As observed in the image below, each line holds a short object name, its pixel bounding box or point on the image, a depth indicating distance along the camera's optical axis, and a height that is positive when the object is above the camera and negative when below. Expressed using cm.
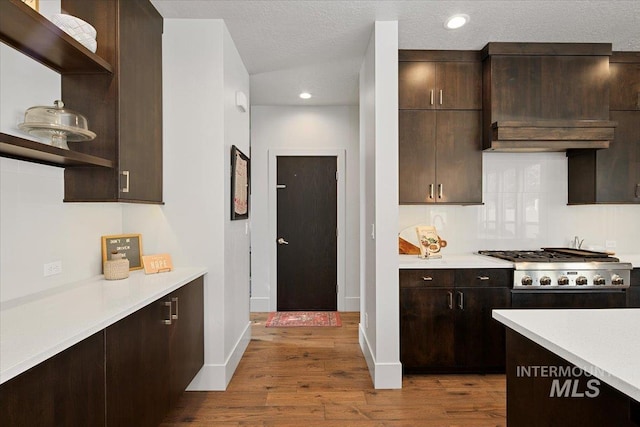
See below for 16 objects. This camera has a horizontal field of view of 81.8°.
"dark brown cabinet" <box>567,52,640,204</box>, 319 +54
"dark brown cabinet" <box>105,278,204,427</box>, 154 -71
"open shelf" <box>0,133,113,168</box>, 139 +28
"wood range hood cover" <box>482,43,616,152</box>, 305 +106
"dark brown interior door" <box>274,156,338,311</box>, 477 -29
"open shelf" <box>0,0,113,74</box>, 144 +80
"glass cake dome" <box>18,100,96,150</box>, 169 +43
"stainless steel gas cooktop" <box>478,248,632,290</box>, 283 -46
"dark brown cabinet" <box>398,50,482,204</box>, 316 +76
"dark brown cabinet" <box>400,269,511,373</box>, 287 -80
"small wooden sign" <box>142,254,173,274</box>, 242 -32
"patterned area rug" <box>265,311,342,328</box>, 423 -124
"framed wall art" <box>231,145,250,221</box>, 289 +27
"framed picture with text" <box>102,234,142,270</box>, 238 -21
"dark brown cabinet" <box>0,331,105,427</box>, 103 -55
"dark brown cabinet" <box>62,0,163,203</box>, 205 +64
